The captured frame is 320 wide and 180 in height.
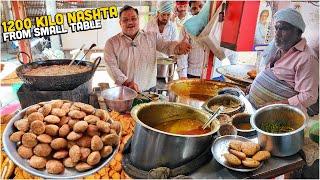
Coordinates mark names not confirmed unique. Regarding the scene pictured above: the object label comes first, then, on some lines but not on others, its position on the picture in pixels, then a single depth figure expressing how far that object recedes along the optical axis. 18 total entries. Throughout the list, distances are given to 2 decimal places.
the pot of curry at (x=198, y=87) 1.78
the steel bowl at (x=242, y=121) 1.35
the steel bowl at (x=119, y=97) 1.55
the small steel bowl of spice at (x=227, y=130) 1.33
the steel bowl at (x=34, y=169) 1.05
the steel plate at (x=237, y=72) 2.18
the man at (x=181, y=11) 2.81
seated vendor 1.38
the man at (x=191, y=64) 3.00
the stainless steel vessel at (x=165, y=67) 2.87
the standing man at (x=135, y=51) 2.30
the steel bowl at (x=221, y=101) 1.48
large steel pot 1.05
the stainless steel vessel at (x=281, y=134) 1.17
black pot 1.39
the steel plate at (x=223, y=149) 1.11
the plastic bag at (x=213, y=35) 1.64
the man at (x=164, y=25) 2.98
